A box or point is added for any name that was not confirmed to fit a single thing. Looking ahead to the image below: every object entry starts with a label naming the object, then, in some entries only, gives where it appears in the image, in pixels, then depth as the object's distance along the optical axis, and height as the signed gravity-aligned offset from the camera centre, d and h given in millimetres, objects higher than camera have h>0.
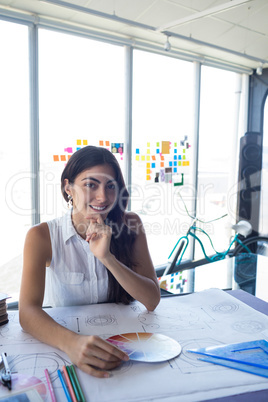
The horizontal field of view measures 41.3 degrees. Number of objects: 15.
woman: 1262 -369
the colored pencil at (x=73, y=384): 736 -500
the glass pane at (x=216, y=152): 4531 +70
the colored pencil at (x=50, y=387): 733 -501
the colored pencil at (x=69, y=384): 741 -500
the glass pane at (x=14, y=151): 2824 +23
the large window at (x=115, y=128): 2975 +283
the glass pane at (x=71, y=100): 3070 +509
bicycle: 3369 -872
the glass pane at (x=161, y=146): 3816 +119
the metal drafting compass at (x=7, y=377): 782 -497
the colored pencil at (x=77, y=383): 740 -500
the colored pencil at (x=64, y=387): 742 -505
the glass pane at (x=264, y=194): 5055 -521
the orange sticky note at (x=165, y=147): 4035 +104
